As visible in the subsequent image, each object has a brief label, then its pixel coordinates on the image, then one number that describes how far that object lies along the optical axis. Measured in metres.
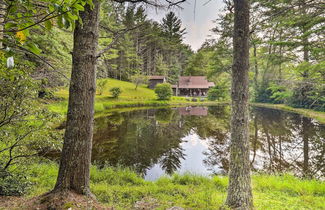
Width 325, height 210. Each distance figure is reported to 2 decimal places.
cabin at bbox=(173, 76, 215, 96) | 41.88
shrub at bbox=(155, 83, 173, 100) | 30.92
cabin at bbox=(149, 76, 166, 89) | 41.78
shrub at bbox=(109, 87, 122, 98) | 26.70
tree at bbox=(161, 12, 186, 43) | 44.25
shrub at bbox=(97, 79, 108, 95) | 23.71
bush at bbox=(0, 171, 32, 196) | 2.98
